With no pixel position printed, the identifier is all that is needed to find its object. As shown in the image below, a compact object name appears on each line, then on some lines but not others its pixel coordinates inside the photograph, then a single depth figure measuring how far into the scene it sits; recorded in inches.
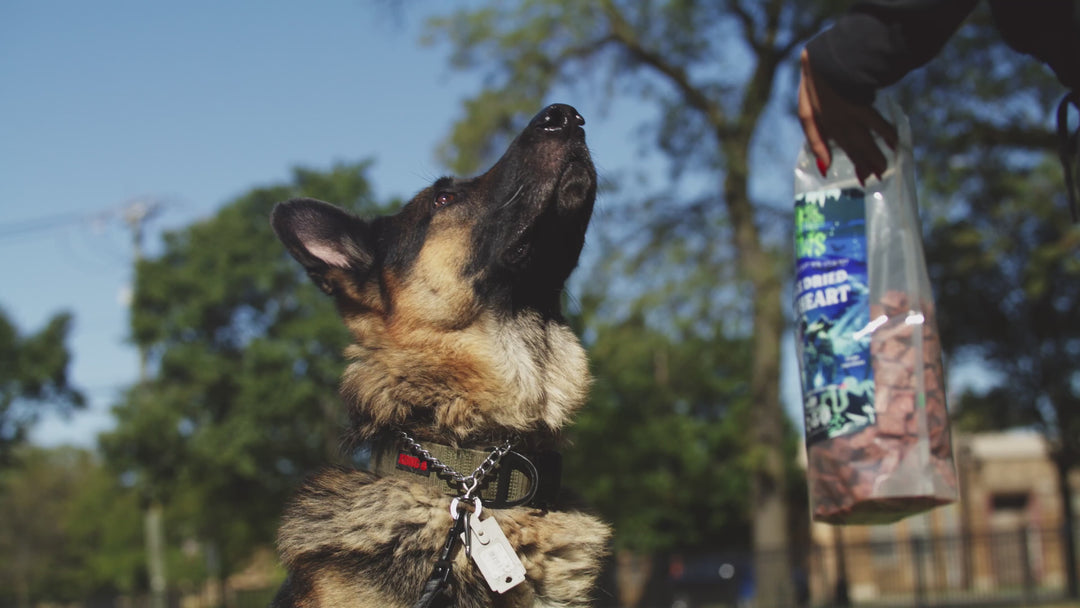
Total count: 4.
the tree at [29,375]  1040.2
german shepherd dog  124.4
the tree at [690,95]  623.5
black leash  116.8
